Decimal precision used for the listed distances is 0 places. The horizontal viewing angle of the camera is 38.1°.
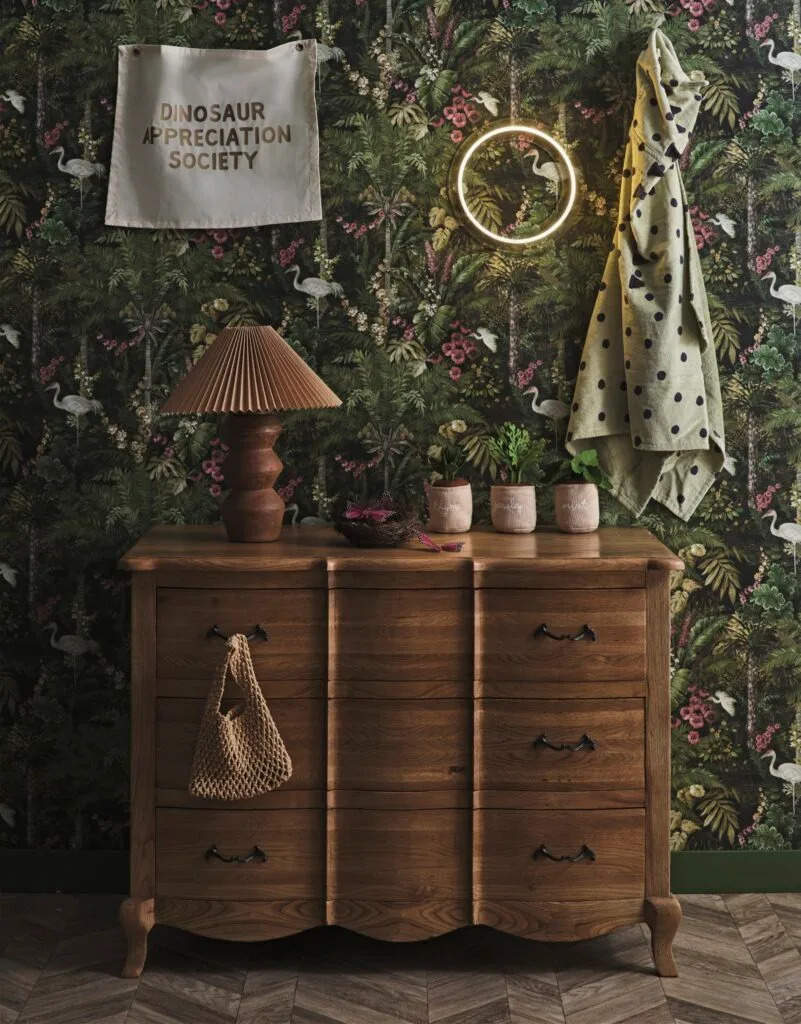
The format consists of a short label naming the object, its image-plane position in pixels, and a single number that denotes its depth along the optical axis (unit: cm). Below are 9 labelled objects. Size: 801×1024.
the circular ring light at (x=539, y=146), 301
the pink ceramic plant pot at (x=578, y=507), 290
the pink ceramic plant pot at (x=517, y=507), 290
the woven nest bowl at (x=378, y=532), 271
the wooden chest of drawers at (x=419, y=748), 263
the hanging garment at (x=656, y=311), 291
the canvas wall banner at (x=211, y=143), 302
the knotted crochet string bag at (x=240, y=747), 257
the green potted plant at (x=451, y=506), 289
